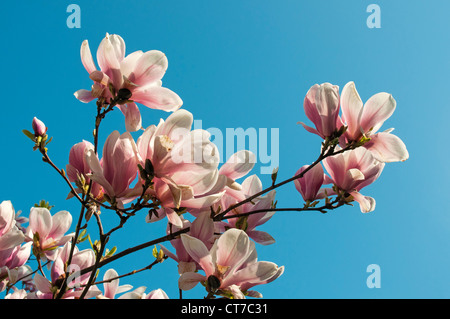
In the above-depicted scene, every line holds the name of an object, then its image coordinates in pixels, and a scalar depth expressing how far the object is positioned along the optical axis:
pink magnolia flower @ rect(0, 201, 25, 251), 1.57
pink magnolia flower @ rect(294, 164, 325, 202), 1.67
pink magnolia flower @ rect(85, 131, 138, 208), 1.51
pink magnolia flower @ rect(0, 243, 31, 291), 1.66
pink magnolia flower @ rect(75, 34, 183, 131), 1.58
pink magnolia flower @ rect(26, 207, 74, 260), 1.74
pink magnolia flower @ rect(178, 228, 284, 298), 1.52
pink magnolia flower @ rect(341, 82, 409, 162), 1.61
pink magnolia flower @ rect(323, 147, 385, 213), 1.64
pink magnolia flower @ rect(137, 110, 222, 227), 1.50
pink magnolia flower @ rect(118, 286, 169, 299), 1.69
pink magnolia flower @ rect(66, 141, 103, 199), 1.62
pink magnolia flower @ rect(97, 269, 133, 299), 1.73
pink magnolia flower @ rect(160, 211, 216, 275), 1.57
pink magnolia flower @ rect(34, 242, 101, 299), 1.63
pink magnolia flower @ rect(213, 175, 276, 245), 1.63
